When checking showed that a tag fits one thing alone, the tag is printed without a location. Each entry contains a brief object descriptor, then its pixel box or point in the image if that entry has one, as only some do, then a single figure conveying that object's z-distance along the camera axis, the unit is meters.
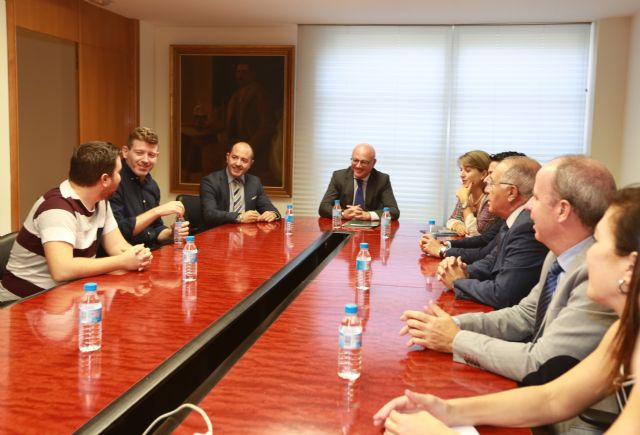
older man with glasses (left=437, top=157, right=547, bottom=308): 2.42
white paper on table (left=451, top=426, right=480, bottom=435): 1.37
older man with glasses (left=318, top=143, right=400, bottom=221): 5.45
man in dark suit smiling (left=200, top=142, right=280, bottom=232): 4.78
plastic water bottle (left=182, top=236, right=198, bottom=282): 2.76
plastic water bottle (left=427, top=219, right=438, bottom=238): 4.32
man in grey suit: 1.65
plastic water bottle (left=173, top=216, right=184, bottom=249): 3.59
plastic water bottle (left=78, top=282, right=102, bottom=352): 1.75
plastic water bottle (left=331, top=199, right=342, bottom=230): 4.69
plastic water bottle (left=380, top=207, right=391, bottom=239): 4.18
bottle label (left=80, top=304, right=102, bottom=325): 1.75
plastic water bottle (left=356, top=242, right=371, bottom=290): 2.67
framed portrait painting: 7.21
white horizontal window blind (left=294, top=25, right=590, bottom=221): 6.82
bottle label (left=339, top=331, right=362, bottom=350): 1.63
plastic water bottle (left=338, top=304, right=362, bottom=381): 1.63
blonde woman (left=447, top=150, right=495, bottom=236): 4.15
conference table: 1.41
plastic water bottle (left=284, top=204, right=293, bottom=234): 4.20
